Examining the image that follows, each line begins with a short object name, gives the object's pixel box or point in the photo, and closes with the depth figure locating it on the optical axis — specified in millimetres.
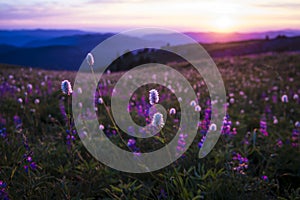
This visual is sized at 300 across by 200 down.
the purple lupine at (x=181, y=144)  3677
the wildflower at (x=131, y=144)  3725
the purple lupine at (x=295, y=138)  3697
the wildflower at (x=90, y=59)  2588
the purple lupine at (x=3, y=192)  2505
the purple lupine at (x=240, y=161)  2880
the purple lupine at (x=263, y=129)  3909
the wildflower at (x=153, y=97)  2363
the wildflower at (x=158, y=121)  2398
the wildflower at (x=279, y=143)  3731
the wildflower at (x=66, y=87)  2438
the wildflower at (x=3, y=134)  3773
